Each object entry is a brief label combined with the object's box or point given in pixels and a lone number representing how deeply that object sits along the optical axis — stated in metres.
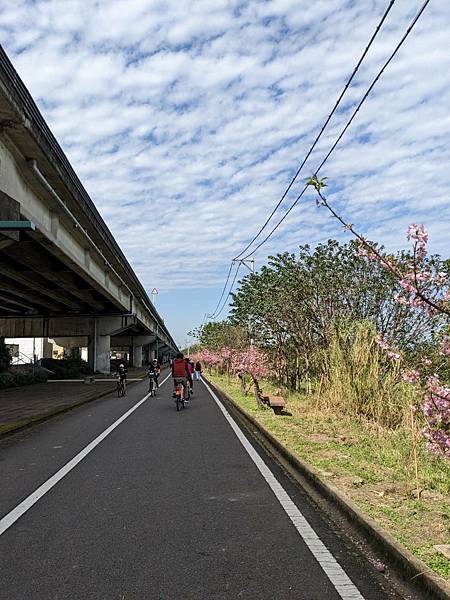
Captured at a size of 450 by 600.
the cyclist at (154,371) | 24.78
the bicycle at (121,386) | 25.25
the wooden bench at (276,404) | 14.65
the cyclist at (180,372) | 18.31
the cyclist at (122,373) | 25.27
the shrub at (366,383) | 12.65
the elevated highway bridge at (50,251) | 13.22
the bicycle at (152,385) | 24.57
